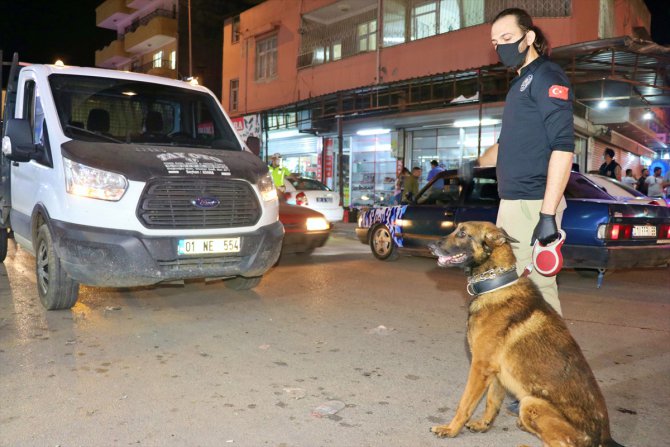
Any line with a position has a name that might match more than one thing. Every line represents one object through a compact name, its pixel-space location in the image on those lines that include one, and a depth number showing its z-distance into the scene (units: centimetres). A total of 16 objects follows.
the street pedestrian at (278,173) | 1325
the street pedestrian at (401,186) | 1442
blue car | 634
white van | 463
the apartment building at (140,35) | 3256
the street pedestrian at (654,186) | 1294
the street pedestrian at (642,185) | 1358
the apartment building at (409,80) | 1399
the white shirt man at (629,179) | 1344
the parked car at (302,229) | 820
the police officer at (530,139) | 296
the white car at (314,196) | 1327
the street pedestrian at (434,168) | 1391
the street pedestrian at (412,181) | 1397
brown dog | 235
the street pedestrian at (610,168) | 1123
